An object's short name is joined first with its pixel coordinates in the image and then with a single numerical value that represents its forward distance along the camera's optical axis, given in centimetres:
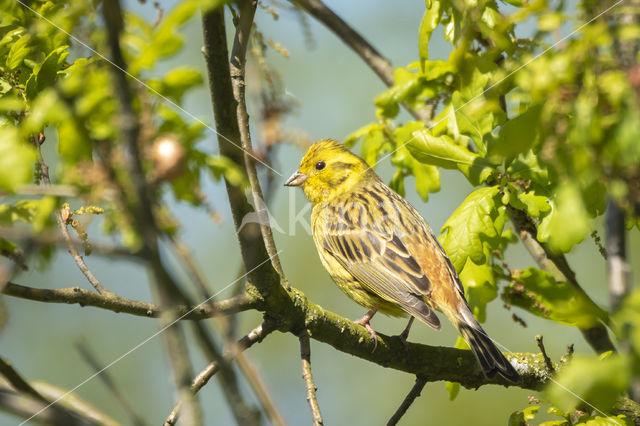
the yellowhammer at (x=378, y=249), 880
